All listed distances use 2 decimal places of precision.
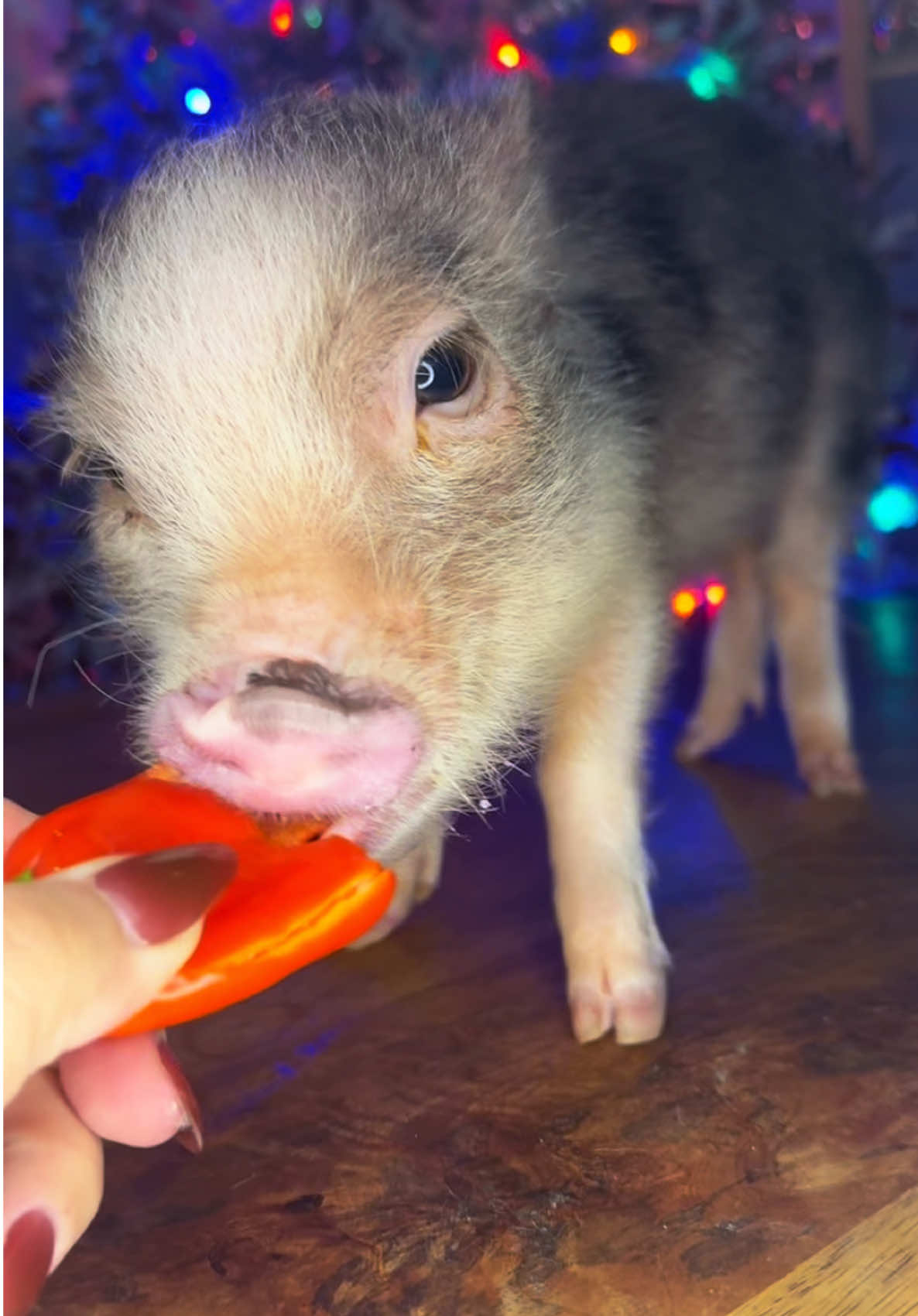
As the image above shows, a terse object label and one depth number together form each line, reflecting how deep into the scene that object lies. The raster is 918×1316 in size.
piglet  0.18
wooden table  0.16
